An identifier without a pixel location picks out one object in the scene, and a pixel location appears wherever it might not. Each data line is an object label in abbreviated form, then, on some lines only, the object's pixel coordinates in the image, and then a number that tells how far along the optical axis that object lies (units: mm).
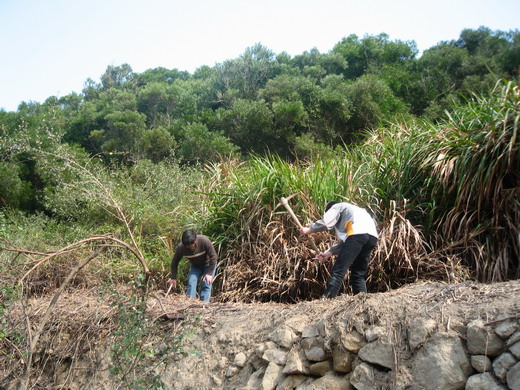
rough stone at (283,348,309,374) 4652
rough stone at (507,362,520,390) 3537
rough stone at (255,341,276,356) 5016
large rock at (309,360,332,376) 4586
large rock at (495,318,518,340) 3777
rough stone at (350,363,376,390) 4215
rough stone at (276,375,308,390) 4645
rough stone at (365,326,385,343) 4348
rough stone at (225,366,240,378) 5152
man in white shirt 5785
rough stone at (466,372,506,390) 3660
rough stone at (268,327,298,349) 4902
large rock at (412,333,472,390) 3855
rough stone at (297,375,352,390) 4392
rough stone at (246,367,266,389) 4840
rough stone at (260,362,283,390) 4727
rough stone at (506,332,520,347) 3707
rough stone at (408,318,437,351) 4121
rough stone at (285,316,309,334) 4945
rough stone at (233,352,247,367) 5156
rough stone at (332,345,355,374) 4465
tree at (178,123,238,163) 17016
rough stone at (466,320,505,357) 3799
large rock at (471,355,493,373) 3775
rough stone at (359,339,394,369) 4203
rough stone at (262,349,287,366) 4836
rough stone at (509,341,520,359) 3651
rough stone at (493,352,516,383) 3658
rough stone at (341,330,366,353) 4447
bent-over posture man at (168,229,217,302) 7074
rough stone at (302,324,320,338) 4734
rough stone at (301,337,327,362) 4602
